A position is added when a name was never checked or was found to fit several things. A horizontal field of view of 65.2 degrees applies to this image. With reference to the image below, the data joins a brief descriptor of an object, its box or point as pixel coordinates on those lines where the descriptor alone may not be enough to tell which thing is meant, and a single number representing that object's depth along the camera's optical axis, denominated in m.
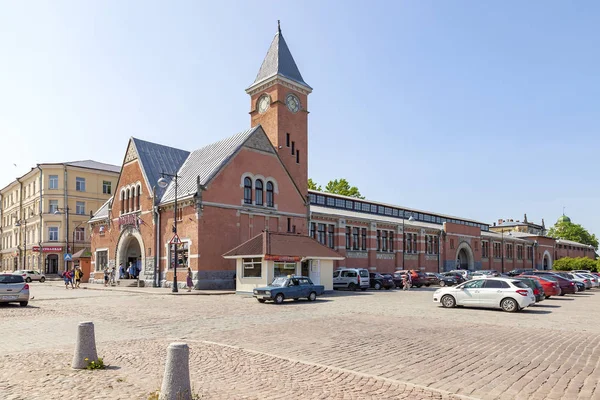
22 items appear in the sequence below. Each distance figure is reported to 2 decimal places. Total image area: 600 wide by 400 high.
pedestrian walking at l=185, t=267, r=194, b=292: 32.94
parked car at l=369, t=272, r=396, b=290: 37.44
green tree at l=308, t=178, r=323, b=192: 72.64
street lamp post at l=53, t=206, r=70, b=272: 61.00
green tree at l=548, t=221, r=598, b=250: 125.31
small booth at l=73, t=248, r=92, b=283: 48.68
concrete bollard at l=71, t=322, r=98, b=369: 8.50
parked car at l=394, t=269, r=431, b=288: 41.70
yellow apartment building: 61.00
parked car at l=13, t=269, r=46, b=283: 50.81
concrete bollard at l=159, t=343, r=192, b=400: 6.25
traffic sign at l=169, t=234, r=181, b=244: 31.45
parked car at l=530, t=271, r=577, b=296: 33.03
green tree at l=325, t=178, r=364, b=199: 75.69
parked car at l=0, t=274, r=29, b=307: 21.11
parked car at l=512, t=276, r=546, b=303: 23.69
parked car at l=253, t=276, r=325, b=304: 24.12
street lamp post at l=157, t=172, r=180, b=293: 31.30
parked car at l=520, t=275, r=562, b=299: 29.59
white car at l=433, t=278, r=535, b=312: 20.53
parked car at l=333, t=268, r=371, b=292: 35.94
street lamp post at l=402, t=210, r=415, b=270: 57.21
